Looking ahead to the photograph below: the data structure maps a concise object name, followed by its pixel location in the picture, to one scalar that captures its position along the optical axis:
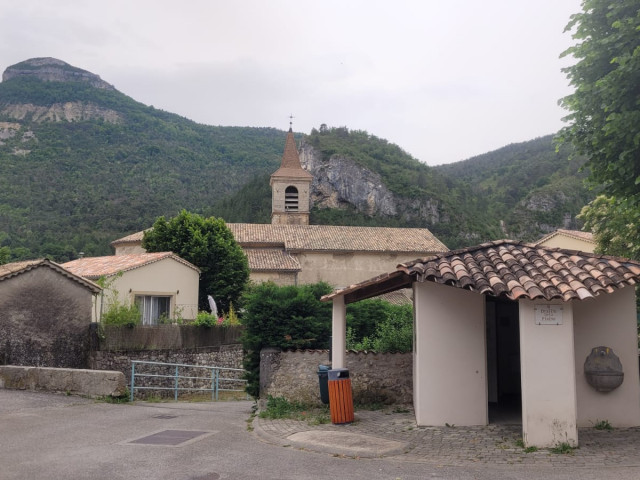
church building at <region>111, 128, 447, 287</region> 40.38
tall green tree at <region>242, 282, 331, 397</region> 14.39
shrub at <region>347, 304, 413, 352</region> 13.87
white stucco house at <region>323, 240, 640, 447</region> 9.36
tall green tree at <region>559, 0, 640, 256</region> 9.76
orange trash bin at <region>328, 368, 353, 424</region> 10.50
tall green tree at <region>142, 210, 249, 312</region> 31.42
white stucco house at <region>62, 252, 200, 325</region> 24.14
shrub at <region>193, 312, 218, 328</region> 22.09
